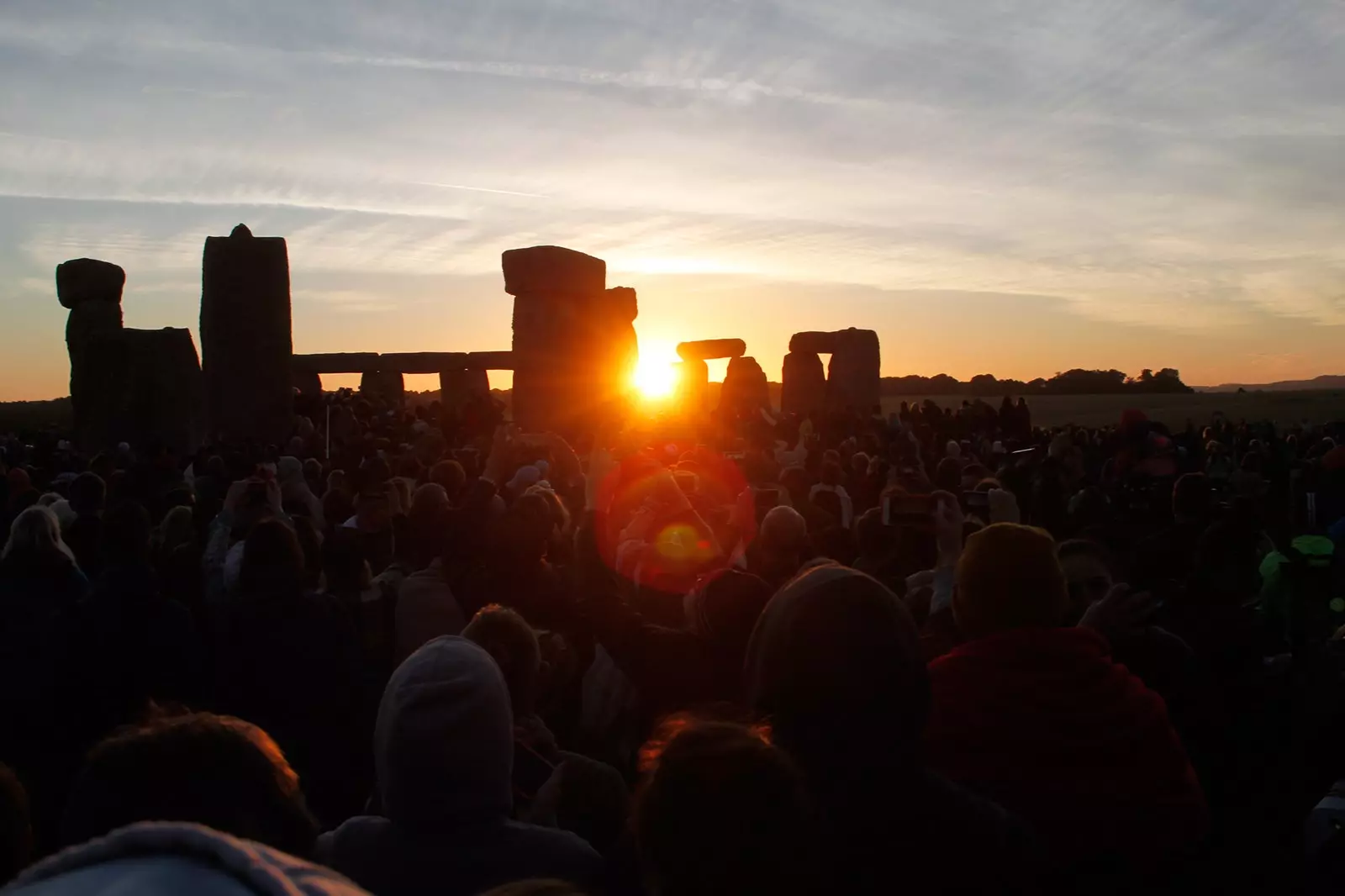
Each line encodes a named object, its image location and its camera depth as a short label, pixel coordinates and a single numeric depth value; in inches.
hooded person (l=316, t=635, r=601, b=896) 85.0
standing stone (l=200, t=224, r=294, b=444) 605.9
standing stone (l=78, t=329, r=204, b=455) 589.6
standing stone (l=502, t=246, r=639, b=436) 643.5
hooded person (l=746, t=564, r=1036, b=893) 76.7
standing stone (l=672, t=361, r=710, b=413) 1173.1
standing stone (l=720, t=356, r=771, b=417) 987.9
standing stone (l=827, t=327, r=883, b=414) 958.4
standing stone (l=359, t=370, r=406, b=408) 1115.9
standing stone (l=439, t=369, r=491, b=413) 1076.5
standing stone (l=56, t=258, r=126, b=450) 792.9
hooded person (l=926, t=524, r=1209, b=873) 89.7
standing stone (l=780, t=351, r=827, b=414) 1042.1
